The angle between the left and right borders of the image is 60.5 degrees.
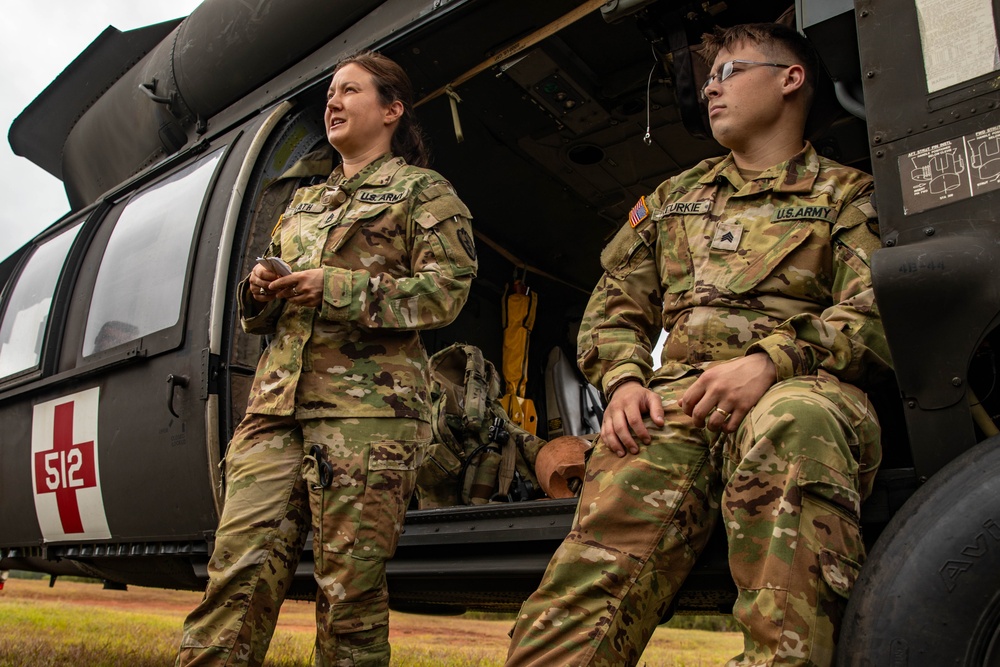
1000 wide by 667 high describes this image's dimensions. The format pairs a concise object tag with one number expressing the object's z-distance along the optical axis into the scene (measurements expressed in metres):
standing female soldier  1.88
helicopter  1.38
